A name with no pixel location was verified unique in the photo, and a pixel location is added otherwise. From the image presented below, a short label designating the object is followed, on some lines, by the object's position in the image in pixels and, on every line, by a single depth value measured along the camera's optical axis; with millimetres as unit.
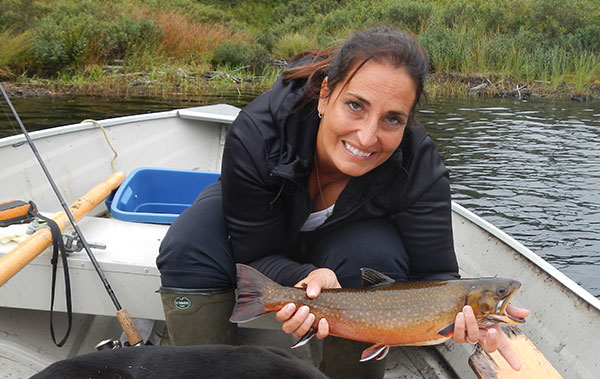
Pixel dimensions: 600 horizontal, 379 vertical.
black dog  1250
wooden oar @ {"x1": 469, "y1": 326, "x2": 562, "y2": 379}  2152
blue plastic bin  4094
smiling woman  2229
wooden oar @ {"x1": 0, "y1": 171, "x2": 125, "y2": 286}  2219
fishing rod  2412
